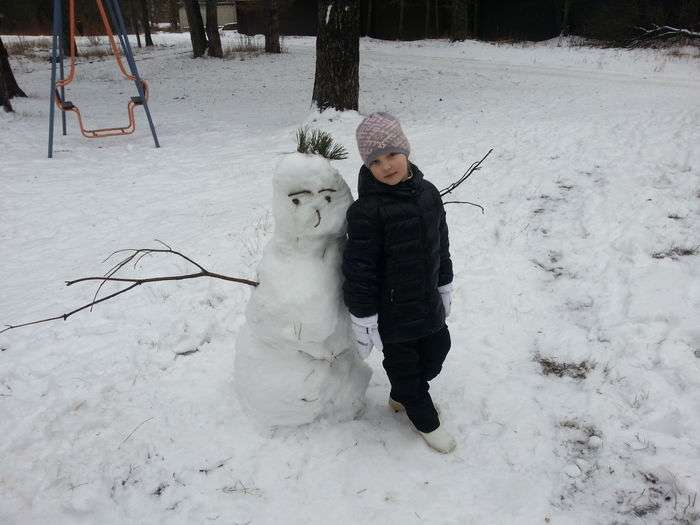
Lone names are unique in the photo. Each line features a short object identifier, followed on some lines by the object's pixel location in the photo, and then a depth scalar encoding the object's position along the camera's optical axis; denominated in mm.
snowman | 1882
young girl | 1817
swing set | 6109
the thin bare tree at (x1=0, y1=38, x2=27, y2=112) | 8375
